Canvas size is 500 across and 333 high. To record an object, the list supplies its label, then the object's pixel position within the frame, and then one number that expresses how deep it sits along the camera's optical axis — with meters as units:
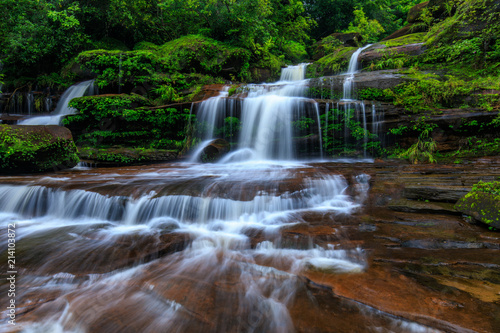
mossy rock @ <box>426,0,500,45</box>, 9.12
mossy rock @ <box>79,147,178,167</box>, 9.66
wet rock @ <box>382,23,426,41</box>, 14.10
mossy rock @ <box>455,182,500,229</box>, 3.30
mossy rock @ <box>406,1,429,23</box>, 14.45
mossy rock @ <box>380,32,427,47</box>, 12.53
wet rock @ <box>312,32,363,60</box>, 18.19
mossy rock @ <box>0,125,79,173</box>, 7.05
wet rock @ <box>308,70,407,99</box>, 9.52
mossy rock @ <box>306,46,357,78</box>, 13.79
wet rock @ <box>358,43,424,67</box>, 11.47
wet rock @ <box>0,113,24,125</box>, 11.84
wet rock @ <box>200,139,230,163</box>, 9.79
